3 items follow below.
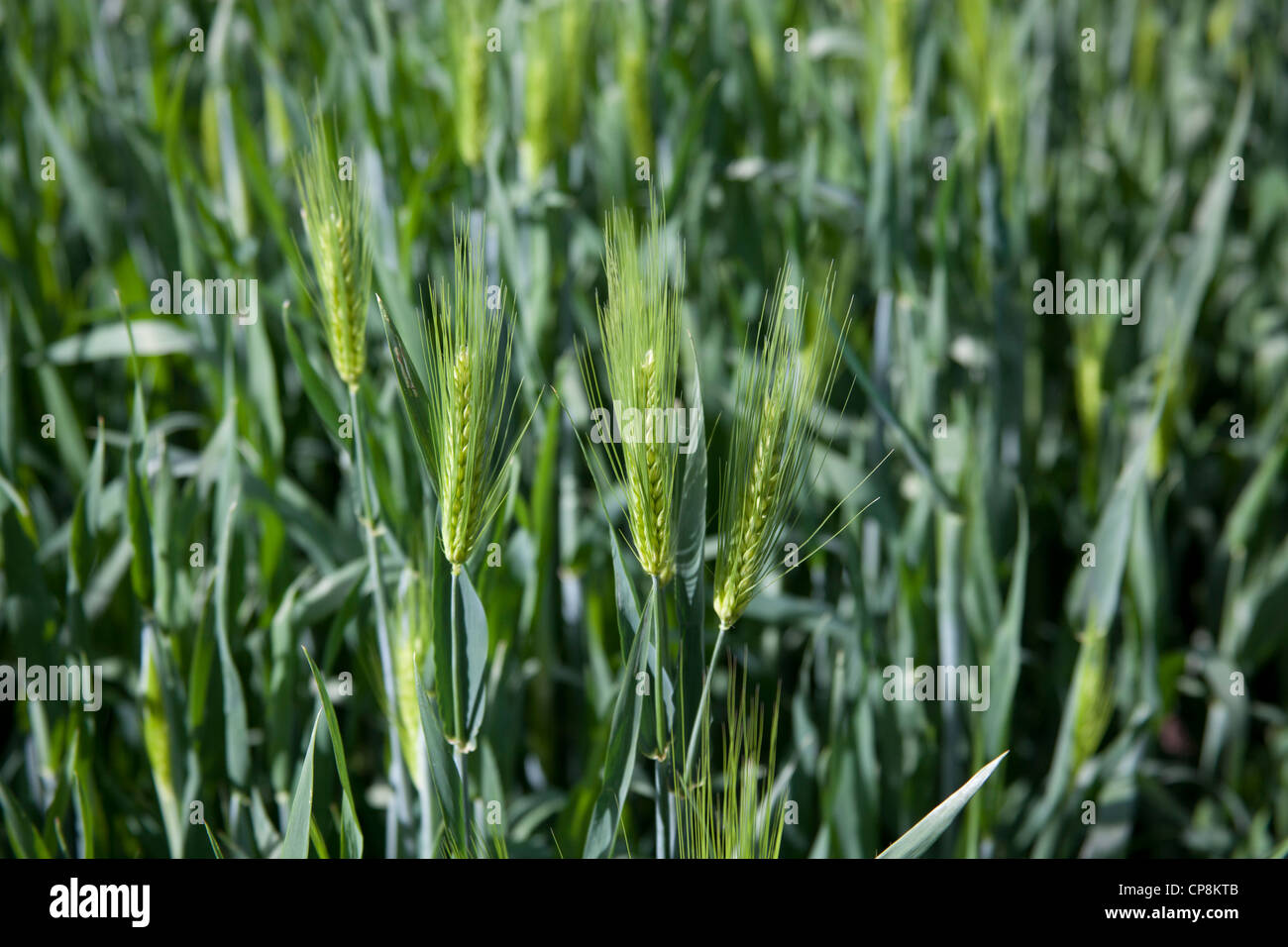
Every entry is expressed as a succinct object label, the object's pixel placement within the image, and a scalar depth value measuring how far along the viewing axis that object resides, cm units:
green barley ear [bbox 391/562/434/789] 73
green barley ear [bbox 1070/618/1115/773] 86
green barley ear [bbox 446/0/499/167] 97
